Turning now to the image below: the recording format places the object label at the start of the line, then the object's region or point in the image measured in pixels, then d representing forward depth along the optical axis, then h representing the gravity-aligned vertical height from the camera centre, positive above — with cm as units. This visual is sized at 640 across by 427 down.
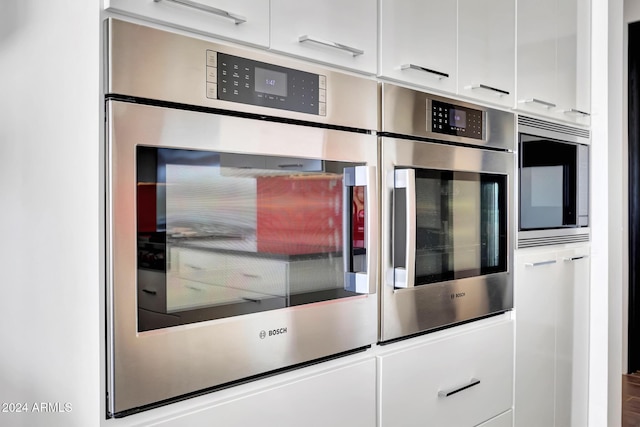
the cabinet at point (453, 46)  146 +49
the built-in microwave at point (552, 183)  198 +9
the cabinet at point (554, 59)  196 +59
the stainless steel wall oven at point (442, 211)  144 -2
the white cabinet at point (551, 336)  199 -53
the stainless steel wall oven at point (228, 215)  95 -2
